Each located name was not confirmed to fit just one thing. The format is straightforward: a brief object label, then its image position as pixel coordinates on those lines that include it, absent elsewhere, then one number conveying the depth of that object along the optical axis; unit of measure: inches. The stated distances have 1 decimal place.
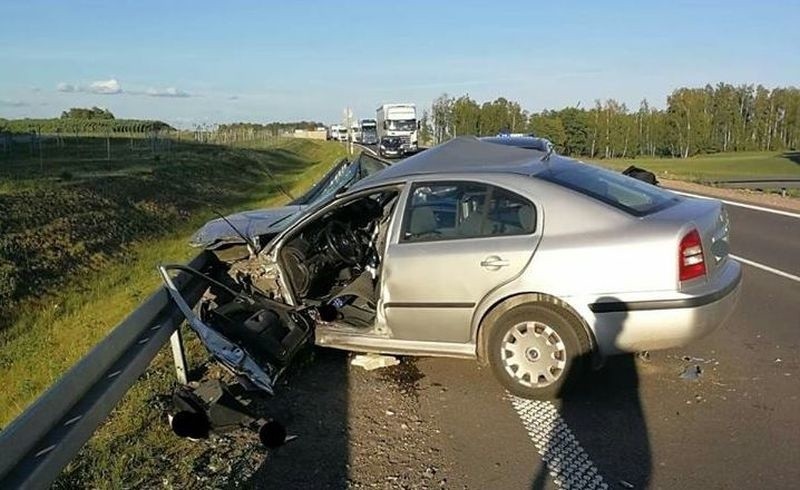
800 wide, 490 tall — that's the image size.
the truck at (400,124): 1968.5
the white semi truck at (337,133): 4065.0
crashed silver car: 196.5
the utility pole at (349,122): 1402.6
